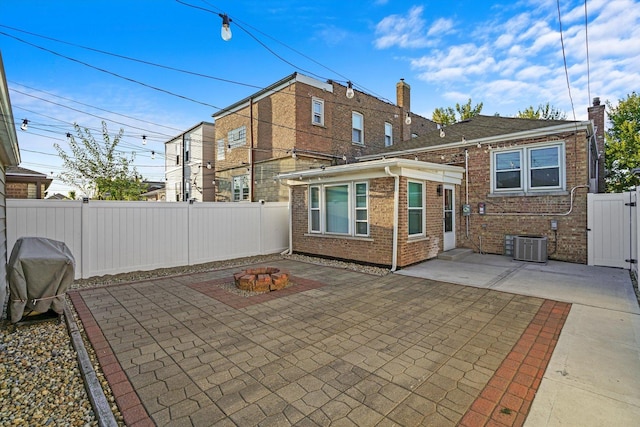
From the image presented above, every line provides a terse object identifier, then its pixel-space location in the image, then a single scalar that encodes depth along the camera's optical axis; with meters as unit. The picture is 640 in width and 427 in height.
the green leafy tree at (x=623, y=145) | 17.27
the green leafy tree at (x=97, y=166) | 13.02
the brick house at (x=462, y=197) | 8.07
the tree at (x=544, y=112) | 25.19
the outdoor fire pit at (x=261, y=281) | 5.86
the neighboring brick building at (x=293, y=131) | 13.22
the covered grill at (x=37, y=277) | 4.02
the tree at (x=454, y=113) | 26.88
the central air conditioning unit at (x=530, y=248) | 8.37
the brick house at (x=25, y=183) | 11.85
